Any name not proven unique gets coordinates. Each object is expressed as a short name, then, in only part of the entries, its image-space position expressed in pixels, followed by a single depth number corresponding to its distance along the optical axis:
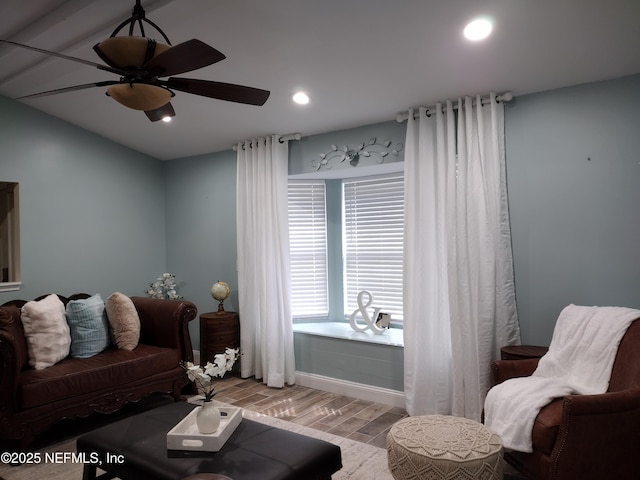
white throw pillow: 3.37
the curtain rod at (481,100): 3.27
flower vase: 2.21
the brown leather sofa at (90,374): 2.99
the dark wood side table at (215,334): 4.66
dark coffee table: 1.98
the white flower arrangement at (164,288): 5.35
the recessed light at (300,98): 3.69
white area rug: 2.75
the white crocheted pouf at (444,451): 1.97
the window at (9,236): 4.37
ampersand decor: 4.33
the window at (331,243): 4.76
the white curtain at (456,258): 3.30
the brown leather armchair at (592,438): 2.05
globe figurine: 4.83
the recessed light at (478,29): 2.57
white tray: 2.14
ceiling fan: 1.91
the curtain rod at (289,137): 4.49
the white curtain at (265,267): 4.51
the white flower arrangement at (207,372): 2.29
